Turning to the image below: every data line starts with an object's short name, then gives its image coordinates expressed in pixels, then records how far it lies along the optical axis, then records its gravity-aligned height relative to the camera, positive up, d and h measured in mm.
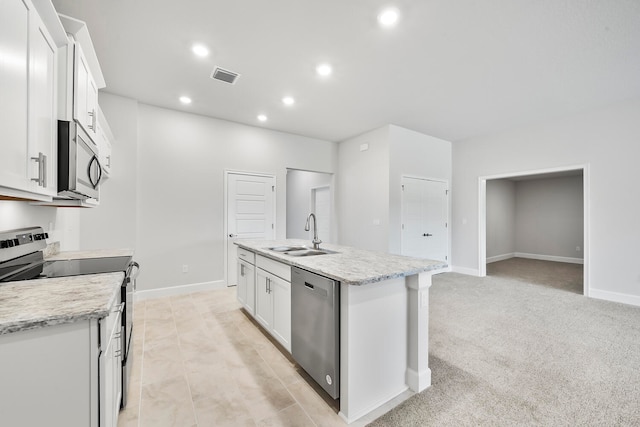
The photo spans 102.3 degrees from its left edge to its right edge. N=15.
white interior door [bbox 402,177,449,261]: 5035 -82
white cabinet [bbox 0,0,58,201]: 1006 +491
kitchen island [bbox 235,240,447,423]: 1617 -765
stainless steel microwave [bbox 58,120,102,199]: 1468 +319
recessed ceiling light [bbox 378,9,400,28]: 2133 +1678
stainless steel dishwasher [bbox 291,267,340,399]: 1666 -800
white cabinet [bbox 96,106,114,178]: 2541 +770
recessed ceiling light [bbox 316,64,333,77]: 2922 +1681
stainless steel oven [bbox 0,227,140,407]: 1491 -355
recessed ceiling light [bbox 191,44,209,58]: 2564 +1668
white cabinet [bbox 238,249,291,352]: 2232 -812
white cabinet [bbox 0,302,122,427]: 856 -583
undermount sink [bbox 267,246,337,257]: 2618 -386
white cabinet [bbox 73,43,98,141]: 1590 +823
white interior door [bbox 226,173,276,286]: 4566 +79
